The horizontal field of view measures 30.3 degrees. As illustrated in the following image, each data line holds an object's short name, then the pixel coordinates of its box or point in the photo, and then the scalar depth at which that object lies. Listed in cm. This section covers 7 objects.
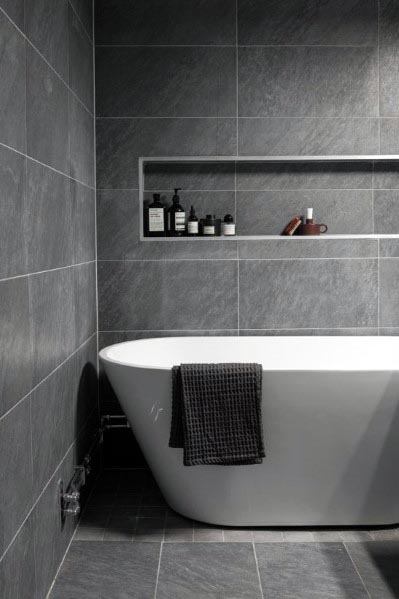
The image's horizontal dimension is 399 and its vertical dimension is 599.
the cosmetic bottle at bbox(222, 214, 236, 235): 367
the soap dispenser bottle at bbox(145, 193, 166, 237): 367
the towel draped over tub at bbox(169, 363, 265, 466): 270
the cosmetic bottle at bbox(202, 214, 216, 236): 368
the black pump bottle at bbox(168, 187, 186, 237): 366
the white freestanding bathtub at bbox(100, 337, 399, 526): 271
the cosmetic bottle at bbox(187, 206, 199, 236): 366
